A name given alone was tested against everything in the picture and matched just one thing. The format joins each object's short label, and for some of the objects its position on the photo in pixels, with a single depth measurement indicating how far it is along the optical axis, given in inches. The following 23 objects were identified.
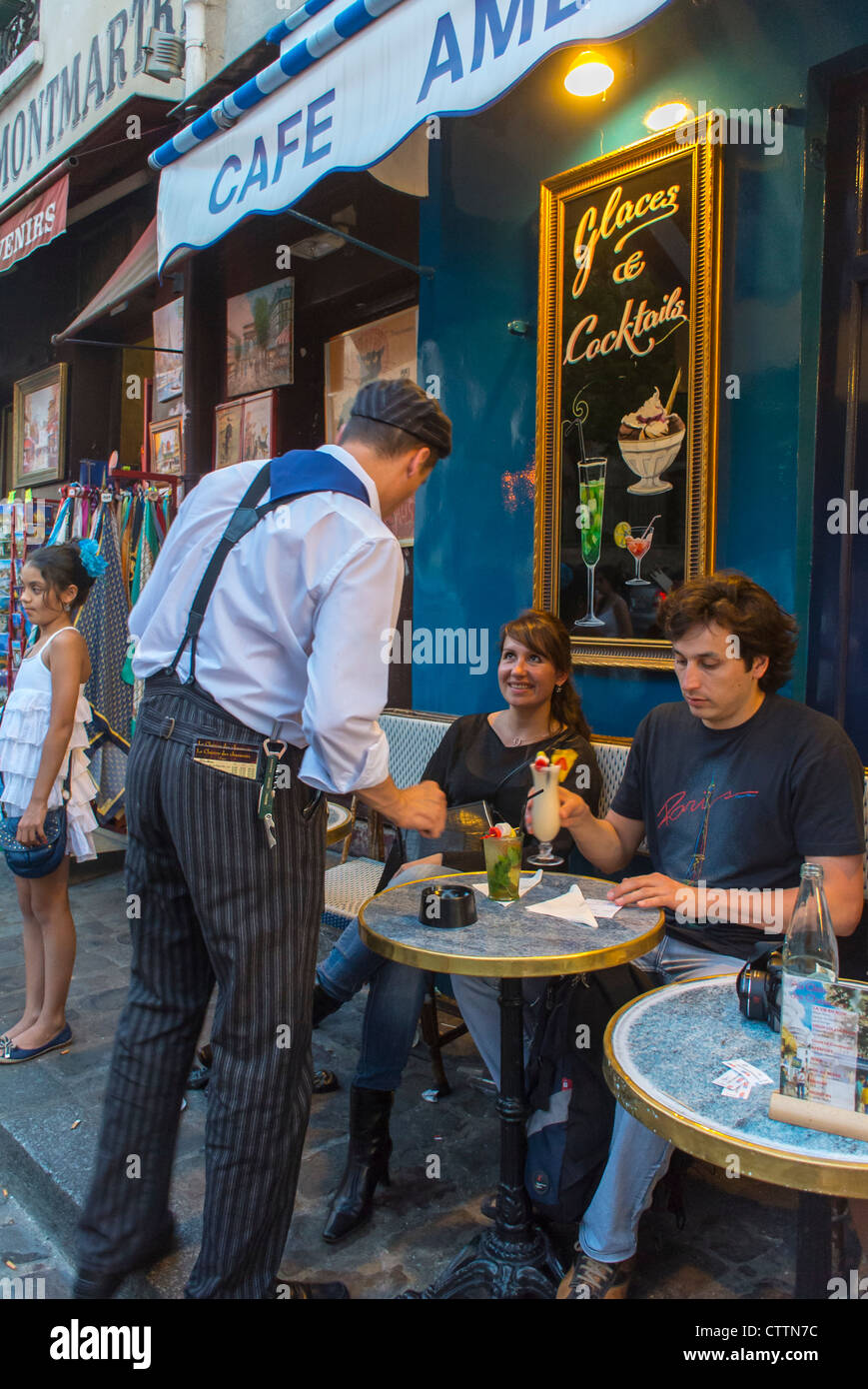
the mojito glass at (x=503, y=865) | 92.7
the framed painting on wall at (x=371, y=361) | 193.6
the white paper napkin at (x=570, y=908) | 87.0
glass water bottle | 61.0
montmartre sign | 243.4
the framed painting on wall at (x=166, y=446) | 258.8
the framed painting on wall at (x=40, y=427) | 301.6
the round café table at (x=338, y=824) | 123.1
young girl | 135.3
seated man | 87.7
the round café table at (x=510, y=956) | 77.5
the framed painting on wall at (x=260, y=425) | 220.7
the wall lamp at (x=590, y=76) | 134.6
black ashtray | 85.3
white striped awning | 97.0
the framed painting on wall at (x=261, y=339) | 219.0
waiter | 73.4
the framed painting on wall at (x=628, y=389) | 123.6
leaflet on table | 53.6
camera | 66.3
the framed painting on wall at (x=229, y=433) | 232.8
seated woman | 100.6
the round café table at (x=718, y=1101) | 49.9
